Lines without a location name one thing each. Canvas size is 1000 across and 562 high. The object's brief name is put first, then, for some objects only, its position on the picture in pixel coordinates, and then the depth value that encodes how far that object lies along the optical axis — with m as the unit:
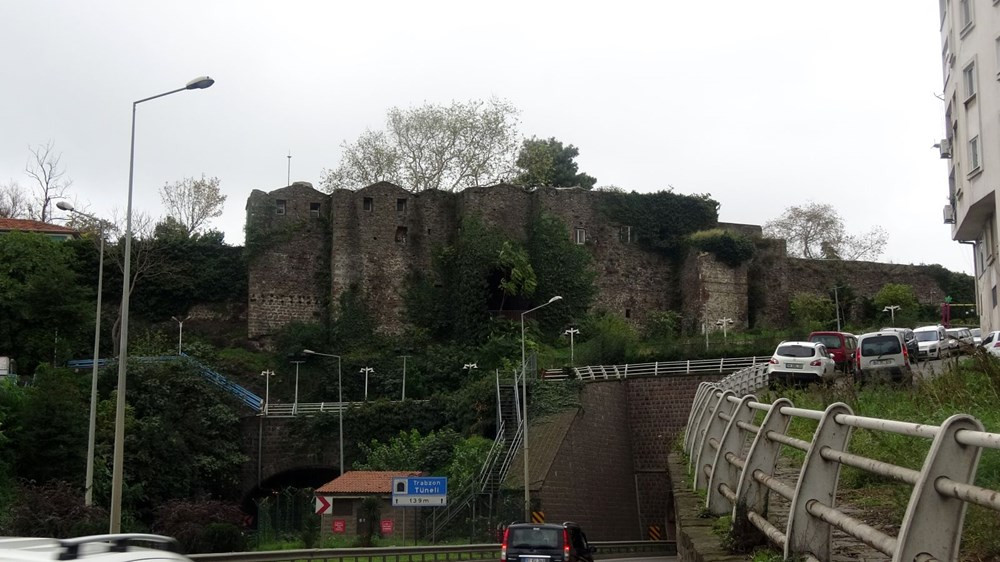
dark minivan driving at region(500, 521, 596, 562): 18.28
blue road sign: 31.12
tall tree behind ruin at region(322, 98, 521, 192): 67.44
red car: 36.00
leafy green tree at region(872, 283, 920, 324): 60.25
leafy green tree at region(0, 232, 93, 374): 48.28
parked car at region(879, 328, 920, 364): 31.52
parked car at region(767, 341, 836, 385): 31.98
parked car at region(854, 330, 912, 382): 27.93
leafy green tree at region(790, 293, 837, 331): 60.03
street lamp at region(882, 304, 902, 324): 58.69
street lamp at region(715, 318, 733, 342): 57.41
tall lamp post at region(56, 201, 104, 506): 23.32
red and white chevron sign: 29.48
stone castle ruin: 55.88
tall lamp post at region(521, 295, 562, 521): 33.44
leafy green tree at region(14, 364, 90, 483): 36.81
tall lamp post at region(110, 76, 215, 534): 19.17
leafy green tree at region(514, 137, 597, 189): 72.81
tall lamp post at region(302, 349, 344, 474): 45.53
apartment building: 29.83
